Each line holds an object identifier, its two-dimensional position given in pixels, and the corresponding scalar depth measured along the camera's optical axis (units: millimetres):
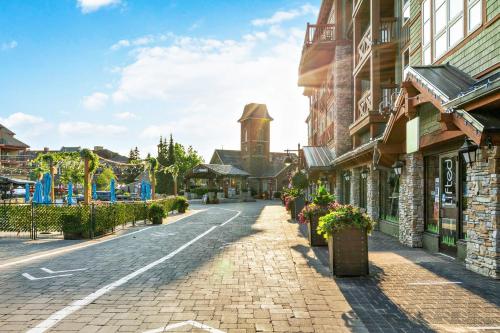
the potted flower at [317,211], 10773
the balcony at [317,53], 22000
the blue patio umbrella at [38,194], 15750
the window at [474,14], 8164
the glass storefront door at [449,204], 8992
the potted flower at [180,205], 25875
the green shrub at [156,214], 18266
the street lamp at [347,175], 19078
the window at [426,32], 10898
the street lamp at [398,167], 11500
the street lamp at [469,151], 7082
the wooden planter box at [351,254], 7051
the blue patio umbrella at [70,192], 19109
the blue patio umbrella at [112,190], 20484
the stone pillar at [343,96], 21609
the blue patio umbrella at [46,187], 15125
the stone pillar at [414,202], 10664
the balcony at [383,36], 14953
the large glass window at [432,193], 10023
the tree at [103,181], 49697
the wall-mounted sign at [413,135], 9648
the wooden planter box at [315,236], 10891
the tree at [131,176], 65200
